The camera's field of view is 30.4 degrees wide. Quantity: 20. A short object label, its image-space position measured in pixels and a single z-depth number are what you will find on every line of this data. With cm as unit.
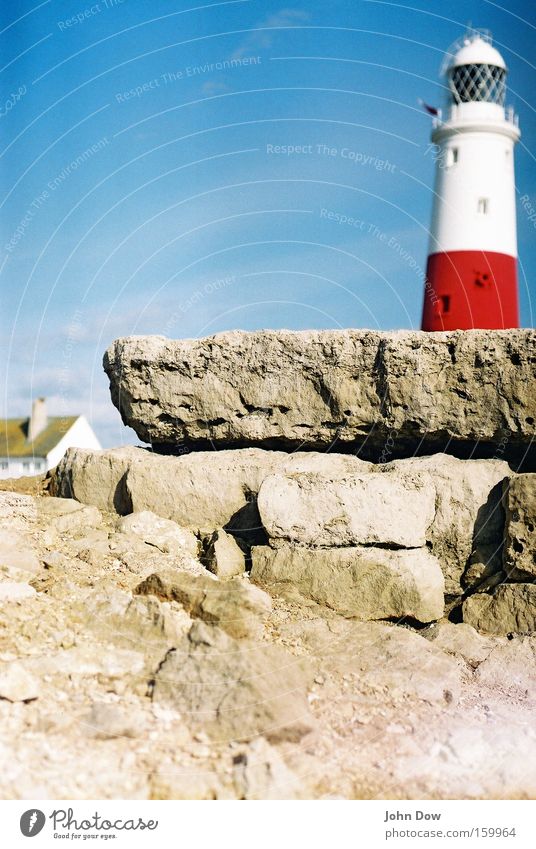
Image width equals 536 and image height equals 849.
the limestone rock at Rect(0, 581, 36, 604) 762
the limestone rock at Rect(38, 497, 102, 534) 939
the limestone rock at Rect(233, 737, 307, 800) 598
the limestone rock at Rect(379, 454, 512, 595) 903
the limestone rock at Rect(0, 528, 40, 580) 815
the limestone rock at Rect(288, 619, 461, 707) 736
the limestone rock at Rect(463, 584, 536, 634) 846
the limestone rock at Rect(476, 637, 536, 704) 773
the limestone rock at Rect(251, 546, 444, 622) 848
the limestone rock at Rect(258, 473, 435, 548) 872
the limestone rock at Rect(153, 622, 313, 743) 636
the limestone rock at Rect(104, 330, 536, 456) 919
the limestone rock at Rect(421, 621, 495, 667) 806
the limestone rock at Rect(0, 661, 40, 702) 640
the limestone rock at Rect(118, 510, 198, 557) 902
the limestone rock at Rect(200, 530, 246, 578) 880
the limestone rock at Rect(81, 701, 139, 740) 625
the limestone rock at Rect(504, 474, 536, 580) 854
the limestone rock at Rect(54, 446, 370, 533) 945
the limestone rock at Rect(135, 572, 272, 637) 752
